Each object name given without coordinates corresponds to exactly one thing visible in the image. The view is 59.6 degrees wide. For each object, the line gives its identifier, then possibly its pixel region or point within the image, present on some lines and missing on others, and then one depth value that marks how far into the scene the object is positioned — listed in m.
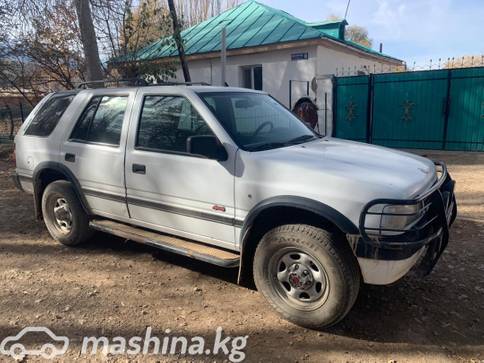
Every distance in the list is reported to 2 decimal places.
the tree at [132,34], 11.16
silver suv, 2.95
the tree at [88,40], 9.56
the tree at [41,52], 12.06
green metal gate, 11.66
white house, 14.56
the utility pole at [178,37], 10.52
